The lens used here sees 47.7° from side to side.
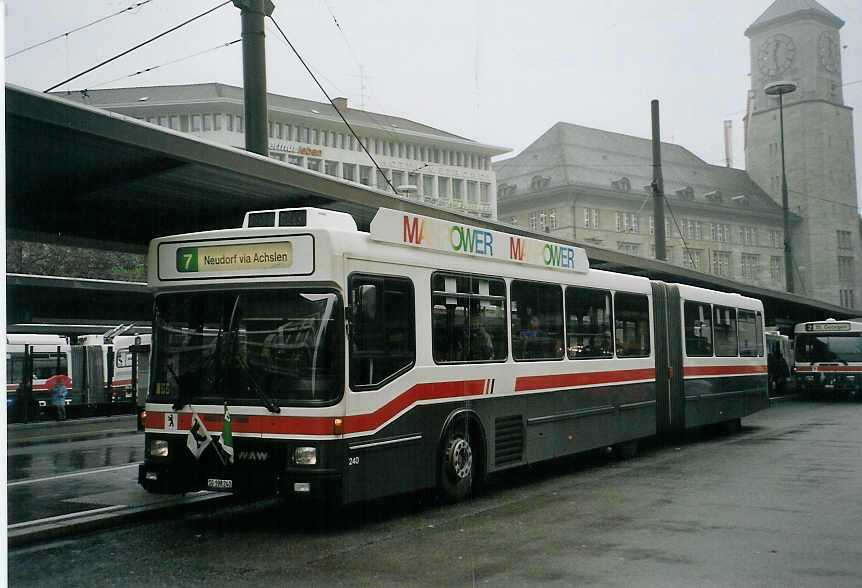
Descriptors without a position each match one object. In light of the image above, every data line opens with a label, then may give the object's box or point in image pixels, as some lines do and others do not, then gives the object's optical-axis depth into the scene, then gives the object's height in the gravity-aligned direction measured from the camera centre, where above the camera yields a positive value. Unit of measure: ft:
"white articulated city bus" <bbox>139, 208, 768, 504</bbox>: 28.60 +0.31
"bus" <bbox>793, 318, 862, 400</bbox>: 109.09 -0.43
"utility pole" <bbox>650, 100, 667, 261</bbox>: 87.61 +14.71
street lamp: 116.80 +13.45
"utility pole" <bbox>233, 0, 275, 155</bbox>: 40.37 +12.33
